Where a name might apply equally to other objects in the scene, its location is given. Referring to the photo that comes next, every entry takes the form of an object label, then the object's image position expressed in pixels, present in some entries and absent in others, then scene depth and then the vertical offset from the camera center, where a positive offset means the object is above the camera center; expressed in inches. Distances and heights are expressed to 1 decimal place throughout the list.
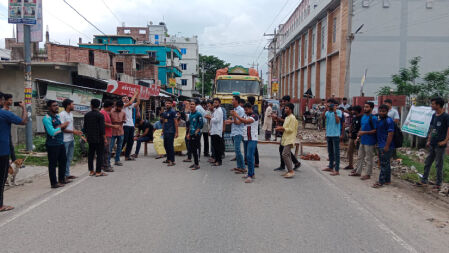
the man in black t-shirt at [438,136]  303.0 -22.8
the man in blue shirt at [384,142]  323.0 -30.5
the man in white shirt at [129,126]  437.7 -22.9
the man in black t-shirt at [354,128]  391.2 -21.9
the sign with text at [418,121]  487.8 -17.2
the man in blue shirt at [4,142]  235.9 -22.9
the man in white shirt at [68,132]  319.6 -22.2
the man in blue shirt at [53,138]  291.6 -26.0
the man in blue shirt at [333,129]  374.0 -21.7
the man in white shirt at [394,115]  446.4 -8.0
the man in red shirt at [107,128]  368.5 -21.7
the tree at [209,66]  2960.1 +336.7
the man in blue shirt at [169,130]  412.8 -25.7
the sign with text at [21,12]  444.5 +114.3
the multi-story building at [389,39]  1044.5 +199.4
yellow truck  795.2 +48.4
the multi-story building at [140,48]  1897.5 +310.9
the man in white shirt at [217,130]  400.2 -25.0
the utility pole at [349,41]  697.6 +128.4
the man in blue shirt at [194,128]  395.8 -23.0
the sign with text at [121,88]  640.4 +33.9
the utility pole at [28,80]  457.1 +32.7
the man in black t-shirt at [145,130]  490.4 -31.4
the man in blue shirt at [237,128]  361.4 -20.6
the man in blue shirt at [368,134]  348.2 -24.6
